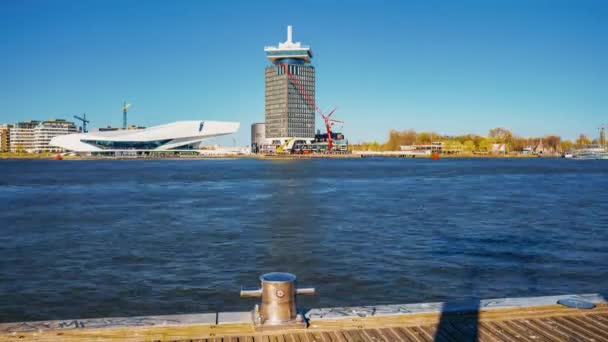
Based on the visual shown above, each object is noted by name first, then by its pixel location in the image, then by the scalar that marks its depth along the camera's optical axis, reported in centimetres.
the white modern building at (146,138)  18788
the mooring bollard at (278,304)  696
